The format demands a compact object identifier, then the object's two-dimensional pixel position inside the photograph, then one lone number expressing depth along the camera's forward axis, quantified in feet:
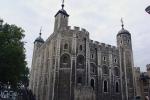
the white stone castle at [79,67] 110.93
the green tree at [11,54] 70.28
